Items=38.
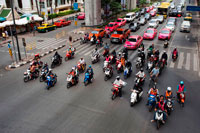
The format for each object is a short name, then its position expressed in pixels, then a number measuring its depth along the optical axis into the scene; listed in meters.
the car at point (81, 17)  51.08
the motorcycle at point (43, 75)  14.80
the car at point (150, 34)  27.80
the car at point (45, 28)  34.53
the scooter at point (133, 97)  11.19
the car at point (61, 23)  39.77
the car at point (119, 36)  25.84
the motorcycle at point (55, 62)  17.71
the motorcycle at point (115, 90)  12.12
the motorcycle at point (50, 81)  13.54
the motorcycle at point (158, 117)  9.31
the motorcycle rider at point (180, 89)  11.54
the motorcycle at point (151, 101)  10.77
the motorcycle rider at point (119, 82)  12.16
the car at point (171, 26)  33.03
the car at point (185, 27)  33.24
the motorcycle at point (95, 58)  18.55
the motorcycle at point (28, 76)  14.99
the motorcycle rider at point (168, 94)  10.79
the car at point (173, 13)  49.47
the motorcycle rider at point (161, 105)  10.00
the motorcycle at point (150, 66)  16.06
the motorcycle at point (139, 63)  17.12
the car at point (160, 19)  41.20
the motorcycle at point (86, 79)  14.09
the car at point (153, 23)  35.51
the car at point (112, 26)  33.44
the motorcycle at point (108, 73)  14.78
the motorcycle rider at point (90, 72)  14.21
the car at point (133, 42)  22.89
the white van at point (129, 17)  44.11
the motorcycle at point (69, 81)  13.64
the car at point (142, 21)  40.12
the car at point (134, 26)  34.21
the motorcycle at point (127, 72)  15.01
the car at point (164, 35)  27.42
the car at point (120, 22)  37.59
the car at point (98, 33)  28.30
